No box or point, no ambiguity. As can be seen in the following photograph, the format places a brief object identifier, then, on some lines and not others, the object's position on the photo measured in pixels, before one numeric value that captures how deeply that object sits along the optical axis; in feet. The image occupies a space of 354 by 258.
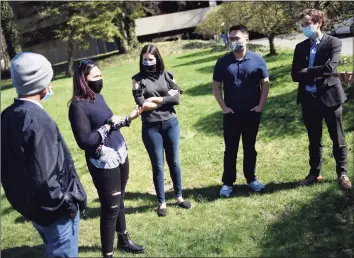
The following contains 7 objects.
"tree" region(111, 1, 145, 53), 97.84
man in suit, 15.11
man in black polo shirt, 15.52
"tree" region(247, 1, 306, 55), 41.54
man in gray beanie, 8.30
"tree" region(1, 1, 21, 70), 93.35
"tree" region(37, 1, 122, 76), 80.64
